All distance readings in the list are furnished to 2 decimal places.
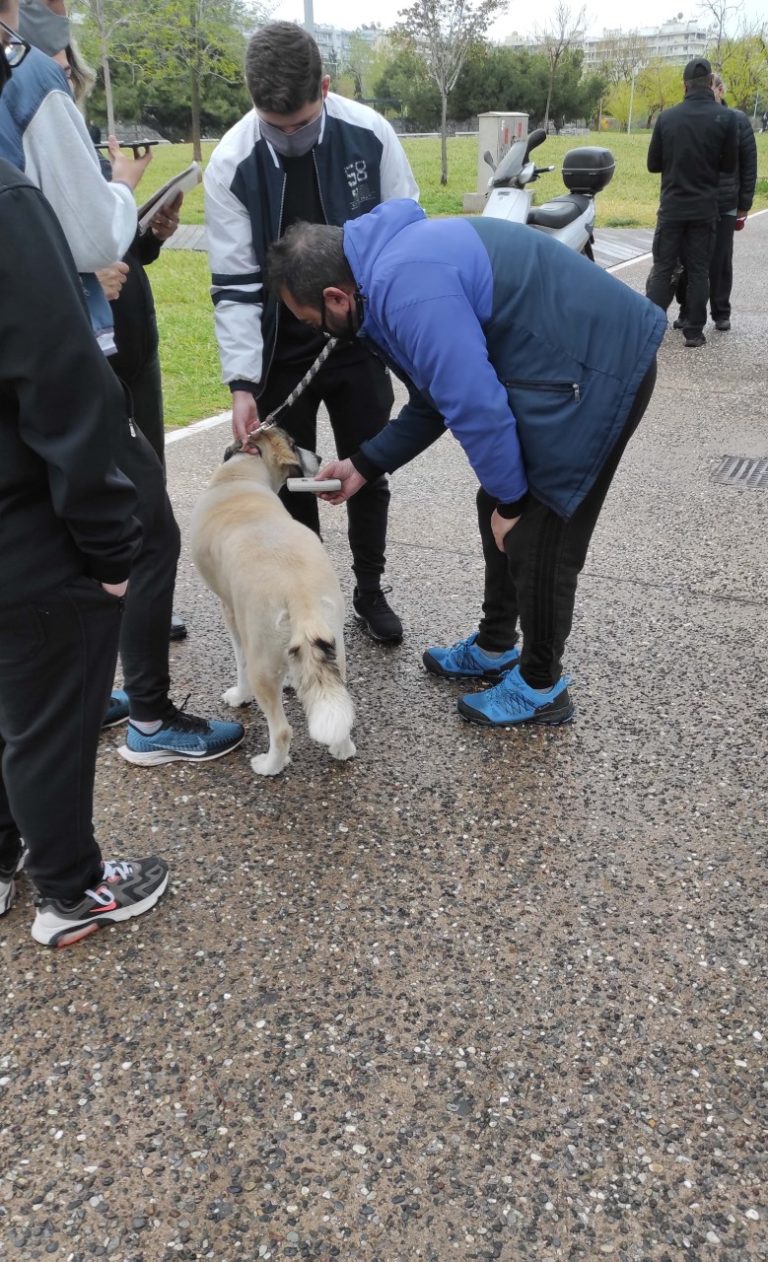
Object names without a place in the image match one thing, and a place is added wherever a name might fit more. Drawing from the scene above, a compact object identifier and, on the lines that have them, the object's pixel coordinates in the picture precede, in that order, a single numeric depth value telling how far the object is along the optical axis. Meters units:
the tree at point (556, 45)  46.84
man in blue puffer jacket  2.53
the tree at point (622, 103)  63.59
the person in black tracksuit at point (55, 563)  1.75
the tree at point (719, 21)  42.31
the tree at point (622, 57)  66.88
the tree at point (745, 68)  45.22
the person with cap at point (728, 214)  8.97
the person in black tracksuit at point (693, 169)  8.66
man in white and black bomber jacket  3.09
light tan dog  2.78
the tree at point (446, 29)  26.44
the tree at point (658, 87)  60.47
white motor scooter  8.17
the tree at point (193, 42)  28.94
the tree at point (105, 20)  24.48
